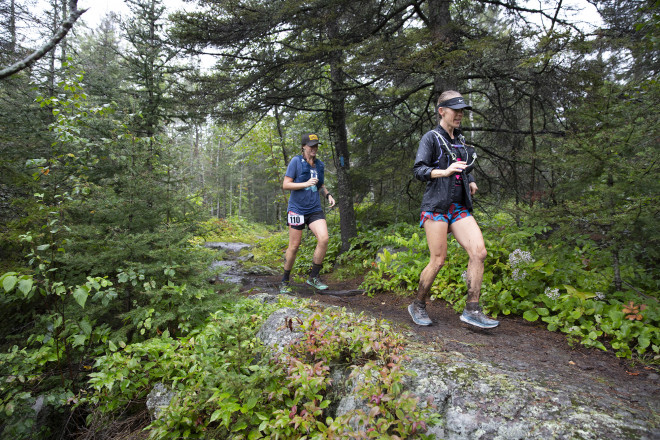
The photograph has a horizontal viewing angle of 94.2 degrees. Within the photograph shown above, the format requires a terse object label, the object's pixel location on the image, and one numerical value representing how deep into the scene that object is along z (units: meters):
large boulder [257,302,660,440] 1.86
